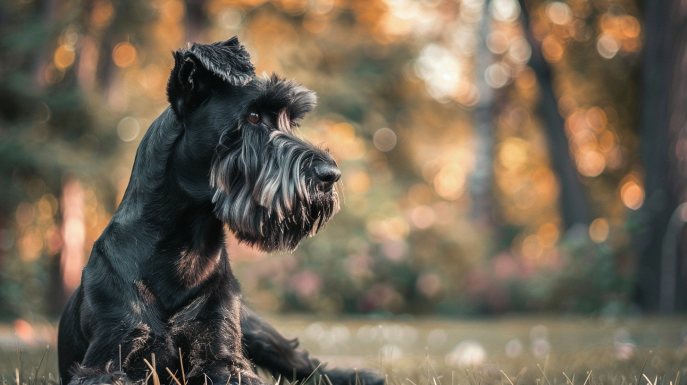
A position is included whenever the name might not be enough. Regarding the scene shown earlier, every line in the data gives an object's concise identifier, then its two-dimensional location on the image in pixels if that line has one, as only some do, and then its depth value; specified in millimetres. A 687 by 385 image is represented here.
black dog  2732
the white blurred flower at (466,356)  5035
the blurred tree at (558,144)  17609
